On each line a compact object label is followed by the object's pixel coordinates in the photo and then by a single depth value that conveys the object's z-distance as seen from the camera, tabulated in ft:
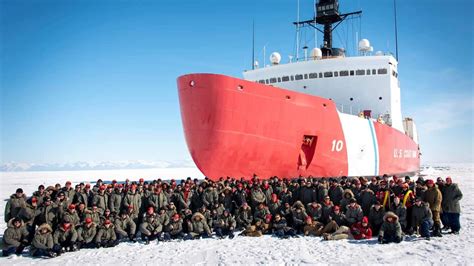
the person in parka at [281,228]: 26.45
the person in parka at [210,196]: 29.85
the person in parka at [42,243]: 22.50
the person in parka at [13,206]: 25.67
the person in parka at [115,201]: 28.94
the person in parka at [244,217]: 28.20
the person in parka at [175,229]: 26.37
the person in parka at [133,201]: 28.14
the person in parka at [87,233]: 24.08
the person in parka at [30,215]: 24.45
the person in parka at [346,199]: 27.86
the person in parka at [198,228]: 26.48
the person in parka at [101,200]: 28.60
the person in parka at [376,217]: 25.62
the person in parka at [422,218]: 24.30
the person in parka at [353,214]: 26.04
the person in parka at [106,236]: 24.25
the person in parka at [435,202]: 24.97
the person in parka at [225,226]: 26.66
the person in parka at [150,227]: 25.72
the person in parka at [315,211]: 27.67
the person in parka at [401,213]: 24.99
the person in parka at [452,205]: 25.21
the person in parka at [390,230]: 23.72
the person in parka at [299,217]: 27.27
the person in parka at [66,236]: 23.38
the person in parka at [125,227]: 25.52
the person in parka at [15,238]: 22.89
